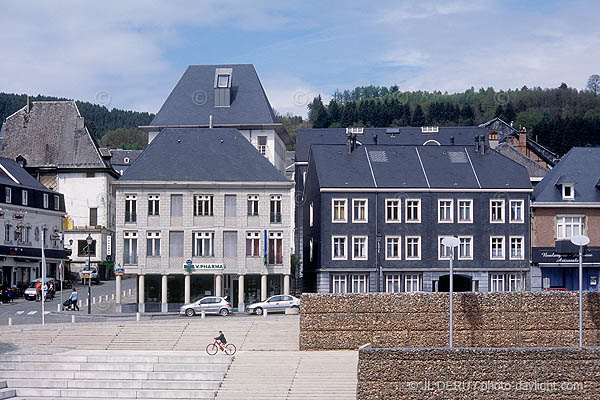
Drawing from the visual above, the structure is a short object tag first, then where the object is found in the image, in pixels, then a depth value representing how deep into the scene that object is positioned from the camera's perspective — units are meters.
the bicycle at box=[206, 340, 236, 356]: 40.75
